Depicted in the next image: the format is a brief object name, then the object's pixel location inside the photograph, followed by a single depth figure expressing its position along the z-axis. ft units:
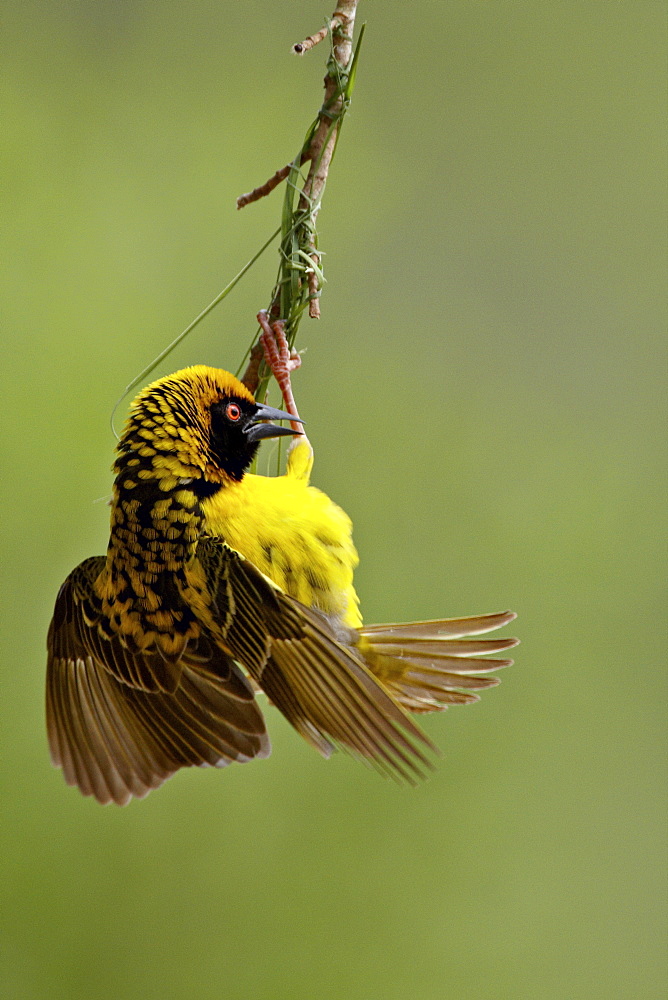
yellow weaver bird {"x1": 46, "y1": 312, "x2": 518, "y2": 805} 12.63
